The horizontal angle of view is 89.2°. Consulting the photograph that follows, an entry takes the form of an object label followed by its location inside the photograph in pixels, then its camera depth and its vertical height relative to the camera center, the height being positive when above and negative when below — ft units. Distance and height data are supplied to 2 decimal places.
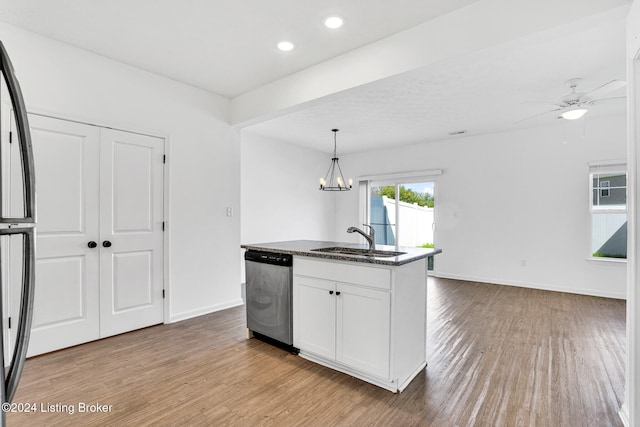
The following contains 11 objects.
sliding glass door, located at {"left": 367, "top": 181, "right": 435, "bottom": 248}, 21.68 +0.08
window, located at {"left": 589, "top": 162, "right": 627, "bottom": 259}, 15.79 +0.19
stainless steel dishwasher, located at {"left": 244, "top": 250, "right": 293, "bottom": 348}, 9.23 -2.44
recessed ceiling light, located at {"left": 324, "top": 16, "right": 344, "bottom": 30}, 8.30 +4.97
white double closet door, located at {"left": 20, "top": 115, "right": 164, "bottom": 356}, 9.18 -0.64
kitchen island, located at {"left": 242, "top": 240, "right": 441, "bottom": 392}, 7.28 -2.40
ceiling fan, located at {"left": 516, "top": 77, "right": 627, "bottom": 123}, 9.37 +3.64
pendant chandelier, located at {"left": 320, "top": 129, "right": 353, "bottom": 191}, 25.06 +2.96
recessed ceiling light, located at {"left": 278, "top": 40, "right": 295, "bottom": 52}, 9.43 +4.93
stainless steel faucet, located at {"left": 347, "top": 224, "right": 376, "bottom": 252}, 9.05 -0.69
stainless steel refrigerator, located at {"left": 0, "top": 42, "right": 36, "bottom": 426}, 3.23 -0.16
